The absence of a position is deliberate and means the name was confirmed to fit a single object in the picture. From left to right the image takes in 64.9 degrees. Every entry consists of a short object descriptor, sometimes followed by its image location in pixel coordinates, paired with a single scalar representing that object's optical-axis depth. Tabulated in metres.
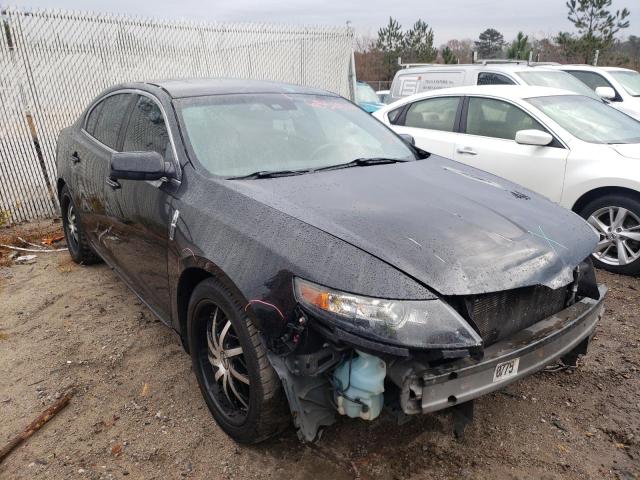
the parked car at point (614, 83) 9.10
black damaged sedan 1.89
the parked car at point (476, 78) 8.34
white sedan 4.41
